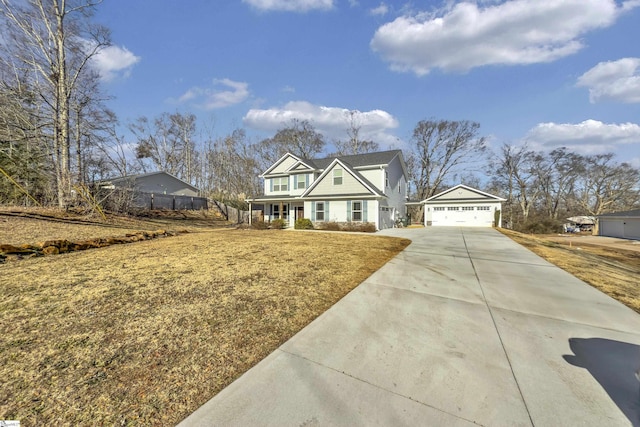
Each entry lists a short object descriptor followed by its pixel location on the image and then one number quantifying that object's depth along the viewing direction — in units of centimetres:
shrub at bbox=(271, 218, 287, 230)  1909
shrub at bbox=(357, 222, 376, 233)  1641
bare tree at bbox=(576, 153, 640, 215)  3566
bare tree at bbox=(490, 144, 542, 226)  3600
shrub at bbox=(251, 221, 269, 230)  1733
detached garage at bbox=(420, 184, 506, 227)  2247
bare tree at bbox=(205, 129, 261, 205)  3462
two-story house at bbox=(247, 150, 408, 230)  1744
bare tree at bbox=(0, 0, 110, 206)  1249
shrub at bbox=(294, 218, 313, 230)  1795
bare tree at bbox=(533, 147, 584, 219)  3591
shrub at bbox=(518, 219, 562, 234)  2788
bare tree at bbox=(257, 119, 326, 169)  3400
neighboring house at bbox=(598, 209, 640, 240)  2152
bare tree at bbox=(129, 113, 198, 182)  3091
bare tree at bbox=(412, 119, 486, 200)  3331
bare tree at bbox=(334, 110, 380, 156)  3494
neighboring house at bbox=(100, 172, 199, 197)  2344
